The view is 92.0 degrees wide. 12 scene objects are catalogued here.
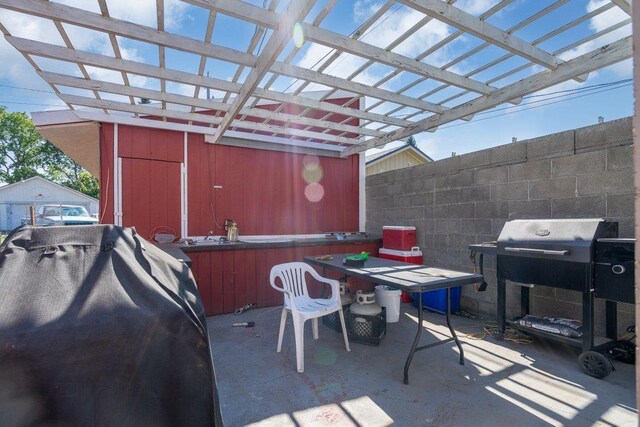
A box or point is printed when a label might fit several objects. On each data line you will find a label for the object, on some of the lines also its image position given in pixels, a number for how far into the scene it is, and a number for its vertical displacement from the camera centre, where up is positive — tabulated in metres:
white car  12.23 -0.09
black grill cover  0.90 -0.41
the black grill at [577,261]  2.33 -0.43
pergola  2.05 +1.25
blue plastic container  4.10 -1.23
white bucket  3.76 -1.12
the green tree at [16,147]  21.80 +4.81
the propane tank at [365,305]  3.20 -1.00
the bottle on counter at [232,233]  4.57 -0.32
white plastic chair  2.66 -0.90
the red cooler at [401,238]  4.64 -0.42
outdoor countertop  4.06 -0.48
